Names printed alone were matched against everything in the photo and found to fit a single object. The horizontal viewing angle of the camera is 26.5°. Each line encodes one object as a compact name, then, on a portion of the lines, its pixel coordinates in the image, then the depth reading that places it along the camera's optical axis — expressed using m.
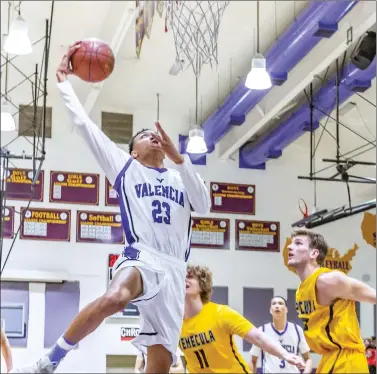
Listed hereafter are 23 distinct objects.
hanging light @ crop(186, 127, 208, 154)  13.34
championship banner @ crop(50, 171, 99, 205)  15.82
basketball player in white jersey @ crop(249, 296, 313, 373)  11.45
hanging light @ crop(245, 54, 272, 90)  10.85
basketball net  8.30
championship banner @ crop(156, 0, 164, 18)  9.46
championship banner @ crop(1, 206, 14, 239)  15.28
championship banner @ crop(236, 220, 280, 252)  16.61
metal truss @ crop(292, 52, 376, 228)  12.73
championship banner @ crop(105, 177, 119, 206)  16.09
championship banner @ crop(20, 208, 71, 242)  15.47
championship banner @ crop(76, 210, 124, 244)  15.73
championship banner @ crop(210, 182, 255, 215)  16.69
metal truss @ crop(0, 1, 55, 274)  9.53
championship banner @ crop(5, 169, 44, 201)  15.55
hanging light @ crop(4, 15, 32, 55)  10.16
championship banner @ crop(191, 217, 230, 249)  16.39
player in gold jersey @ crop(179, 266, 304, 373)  6.51
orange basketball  5.16
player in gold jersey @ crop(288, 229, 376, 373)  5.49
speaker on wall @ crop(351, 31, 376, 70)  10.97
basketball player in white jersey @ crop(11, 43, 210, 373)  4.69
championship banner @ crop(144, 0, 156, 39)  10.06
